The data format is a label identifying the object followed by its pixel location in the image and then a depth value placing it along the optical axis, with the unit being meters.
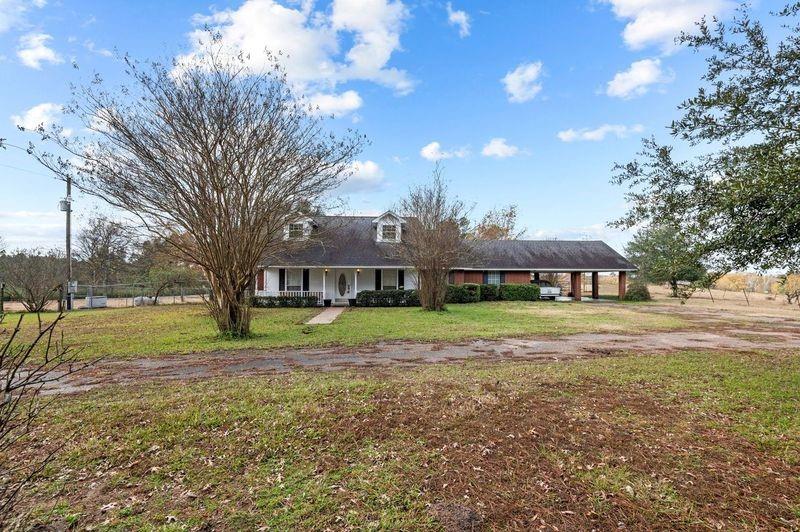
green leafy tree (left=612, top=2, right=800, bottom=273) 4.62
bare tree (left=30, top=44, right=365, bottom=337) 9.88
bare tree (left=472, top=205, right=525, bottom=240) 43.13
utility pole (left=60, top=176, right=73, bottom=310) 20.12
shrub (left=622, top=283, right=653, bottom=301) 28.86
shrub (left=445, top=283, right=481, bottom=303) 24.50
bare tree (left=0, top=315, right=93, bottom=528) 2.16
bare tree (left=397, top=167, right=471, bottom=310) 18.89
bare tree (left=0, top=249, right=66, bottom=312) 17.53
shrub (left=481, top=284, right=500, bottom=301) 26.27
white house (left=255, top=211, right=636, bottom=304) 23.41
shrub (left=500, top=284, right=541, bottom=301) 26.59
